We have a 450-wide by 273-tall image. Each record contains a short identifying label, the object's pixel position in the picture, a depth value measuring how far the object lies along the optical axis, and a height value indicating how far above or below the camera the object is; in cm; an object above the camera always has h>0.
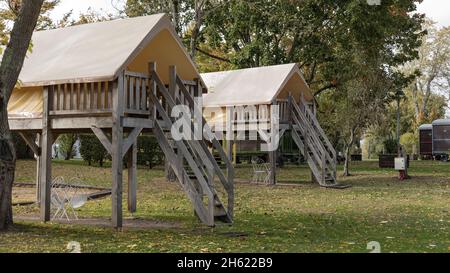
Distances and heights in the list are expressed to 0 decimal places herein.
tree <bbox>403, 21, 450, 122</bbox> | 6091 +945
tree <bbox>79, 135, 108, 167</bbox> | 2808 -14
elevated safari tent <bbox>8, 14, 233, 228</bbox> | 1123 +115
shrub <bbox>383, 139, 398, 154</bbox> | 5009 +26
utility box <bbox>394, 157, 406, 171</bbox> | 2558 -74
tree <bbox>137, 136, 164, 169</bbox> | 2786 -18
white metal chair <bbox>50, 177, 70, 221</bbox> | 1206 -132
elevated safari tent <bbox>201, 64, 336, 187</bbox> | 2306 +182
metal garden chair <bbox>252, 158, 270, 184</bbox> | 2344 -135
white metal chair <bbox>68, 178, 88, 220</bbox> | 1204 -123
